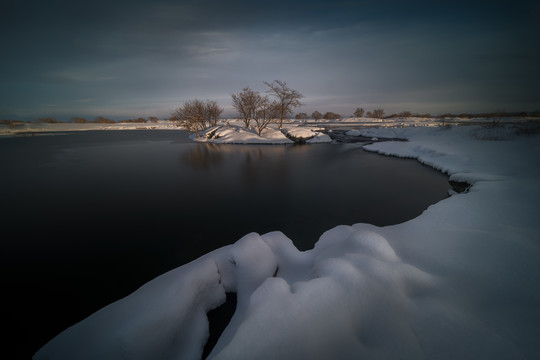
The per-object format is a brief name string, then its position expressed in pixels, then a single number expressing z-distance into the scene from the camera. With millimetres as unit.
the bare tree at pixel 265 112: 37062
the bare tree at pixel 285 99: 40031
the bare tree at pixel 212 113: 48875
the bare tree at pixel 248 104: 38312
